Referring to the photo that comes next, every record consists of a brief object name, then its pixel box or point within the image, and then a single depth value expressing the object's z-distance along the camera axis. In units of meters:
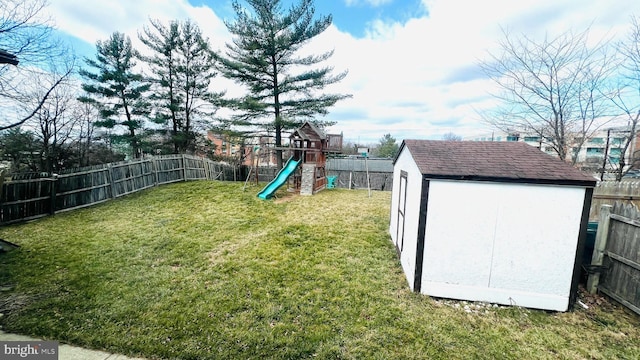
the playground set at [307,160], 11.45
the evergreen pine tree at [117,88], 14.39
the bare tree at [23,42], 6.06
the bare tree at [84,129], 14.58
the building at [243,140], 15.11
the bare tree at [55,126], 12.84
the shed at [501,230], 3.50
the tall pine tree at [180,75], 15.35
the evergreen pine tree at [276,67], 12.96
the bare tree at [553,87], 6.24
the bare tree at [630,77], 5.71
